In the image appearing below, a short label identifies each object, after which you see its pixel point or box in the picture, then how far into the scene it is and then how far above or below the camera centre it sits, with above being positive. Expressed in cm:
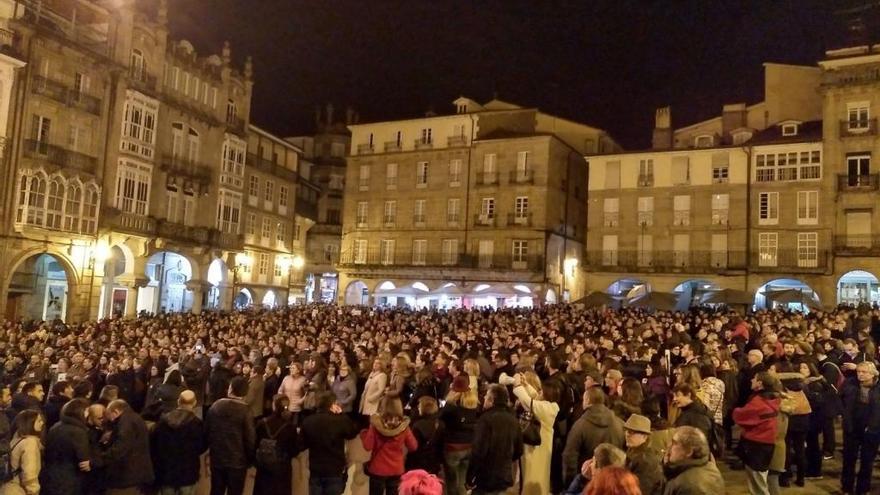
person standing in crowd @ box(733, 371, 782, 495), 743 -120
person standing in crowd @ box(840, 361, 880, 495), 844 -127
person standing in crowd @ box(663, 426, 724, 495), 468 -106
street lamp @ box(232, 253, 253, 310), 4294 +163
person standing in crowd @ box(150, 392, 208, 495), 703 -167
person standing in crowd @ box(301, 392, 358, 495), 723 -162
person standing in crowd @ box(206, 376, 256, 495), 723 -157
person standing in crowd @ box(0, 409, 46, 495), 632 -168
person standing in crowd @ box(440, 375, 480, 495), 763 -135
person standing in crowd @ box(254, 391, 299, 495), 720 -169
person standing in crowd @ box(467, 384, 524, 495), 698 -147
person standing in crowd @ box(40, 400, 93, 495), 650 -170
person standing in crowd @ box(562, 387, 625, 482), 666 -124
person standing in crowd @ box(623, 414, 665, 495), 549 -120
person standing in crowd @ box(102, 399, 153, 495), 673 -168
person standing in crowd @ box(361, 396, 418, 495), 702 -154
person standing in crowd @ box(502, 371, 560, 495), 775 -132
